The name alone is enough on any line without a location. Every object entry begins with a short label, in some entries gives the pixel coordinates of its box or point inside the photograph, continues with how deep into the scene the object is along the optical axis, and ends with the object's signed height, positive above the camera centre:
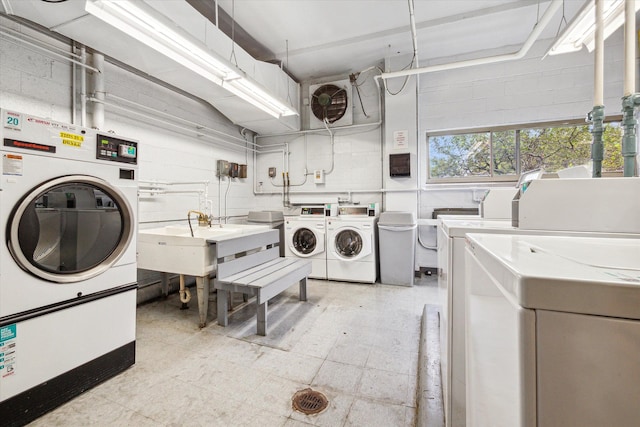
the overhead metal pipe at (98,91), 2.58 +1.19
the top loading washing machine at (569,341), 0.32 -0.18
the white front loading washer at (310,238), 3.90 -0.42
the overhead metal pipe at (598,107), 1.29 +0.51
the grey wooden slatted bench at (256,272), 2.28 -0.60
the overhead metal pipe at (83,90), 2.50 +1.16
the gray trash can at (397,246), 3.66 -0.50
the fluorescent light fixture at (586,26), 1.61 +1.34
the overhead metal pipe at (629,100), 1.19 +0.50
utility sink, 2.36 -0.38
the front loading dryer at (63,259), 1.31 -0.28
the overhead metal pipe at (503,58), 2.16 +1.67
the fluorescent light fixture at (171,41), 1.58 +1.25
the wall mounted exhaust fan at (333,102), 4.41 +1.85
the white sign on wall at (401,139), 4.01 +1.11
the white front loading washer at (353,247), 3.68 -0.53
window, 3.54 +0.87
